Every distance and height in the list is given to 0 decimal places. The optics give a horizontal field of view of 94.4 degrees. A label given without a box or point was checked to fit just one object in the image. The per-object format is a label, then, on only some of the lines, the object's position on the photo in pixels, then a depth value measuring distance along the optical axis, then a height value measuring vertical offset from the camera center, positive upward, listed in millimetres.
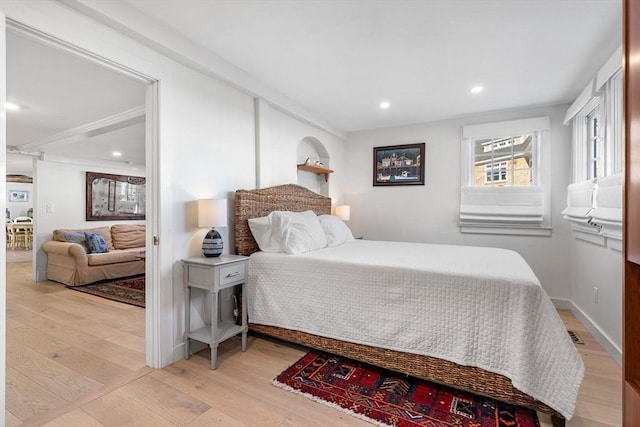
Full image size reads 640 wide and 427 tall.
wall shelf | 4030 +569
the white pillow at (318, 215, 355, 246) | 3257 -241
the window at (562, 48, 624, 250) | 2207 +469
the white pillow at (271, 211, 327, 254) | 2619 -214
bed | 1569 -791
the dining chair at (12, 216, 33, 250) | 8406 -722
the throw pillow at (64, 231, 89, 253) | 4867 -474
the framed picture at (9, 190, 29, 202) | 10224 +470
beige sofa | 4488 -769
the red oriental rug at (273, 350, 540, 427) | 1631 -1156
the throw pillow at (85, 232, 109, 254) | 4836 -568
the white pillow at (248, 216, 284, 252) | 2678 -228
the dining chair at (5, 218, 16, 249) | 8312 -751
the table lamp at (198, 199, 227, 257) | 2295 -83
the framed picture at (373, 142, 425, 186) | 4319 +680
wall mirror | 5789 +260
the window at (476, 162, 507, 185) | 3869 +486
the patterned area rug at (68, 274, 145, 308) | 3837 -1162
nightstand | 2146 -562
